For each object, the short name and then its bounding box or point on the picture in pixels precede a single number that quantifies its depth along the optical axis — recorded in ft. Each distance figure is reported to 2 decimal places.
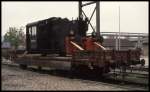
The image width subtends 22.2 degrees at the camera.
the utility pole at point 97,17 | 74.76
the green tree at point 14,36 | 225.56
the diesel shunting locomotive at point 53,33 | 70.23
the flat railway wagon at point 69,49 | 55.83
